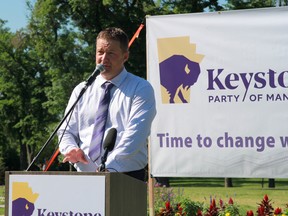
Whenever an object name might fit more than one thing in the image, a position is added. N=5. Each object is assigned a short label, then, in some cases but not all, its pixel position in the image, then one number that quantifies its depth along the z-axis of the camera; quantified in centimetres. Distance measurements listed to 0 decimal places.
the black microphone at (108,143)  664
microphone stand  737
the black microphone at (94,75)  739
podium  630
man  752
